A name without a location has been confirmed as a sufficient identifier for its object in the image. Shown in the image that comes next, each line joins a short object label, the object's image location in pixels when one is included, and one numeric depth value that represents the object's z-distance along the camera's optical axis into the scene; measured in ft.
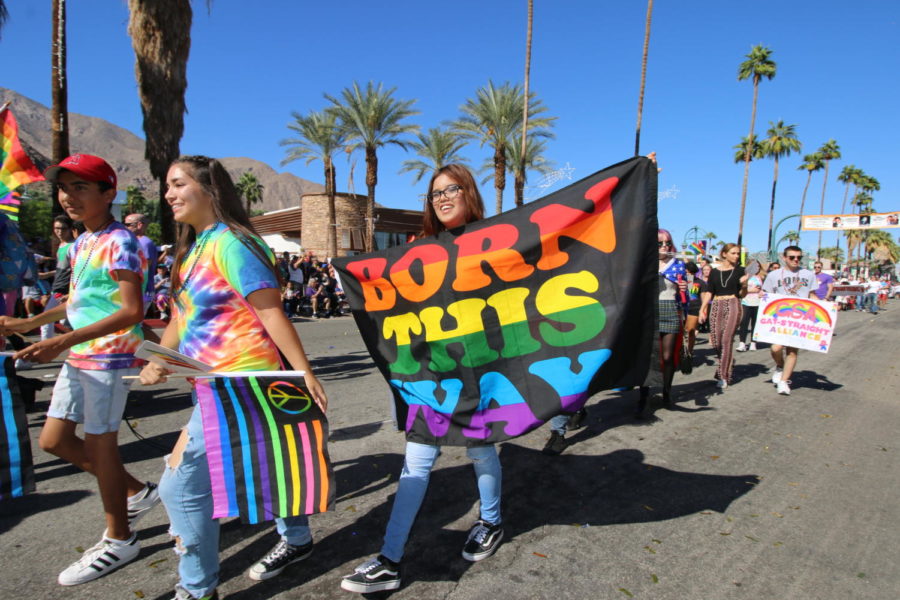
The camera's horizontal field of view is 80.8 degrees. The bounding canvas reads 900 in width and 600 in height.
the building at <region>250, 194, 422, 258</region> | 123.75
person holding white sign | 22.25
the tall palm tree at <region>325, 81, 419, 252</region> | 87.45
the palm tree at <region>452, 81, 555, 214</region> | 82.84
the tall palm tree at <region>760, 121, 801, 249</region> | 163.53
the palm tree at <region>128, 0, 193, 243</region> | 37.63
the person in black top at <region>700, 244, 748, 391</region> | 22.79
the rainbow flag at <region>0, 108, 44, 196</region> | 12.50
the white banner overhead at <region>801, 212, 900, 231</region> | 162.91
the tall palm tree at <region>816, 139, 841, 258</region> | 193.77
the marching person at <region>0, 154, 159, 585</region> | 8.22
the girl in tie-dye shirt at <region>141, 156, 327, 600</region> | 6.92
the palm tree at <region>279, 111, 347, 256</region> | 103.96
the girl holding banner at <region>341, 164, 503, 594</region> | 7.89
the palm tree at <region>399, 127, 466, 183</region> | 93.35
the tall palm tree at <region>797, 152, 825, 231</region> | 196.03
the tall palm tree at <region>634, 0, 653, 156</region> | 78.30
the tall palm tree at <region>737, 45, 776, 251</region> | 135.44
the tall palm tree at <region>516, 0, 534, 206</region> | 80.18
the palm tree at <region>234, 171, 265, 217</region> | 223.51
